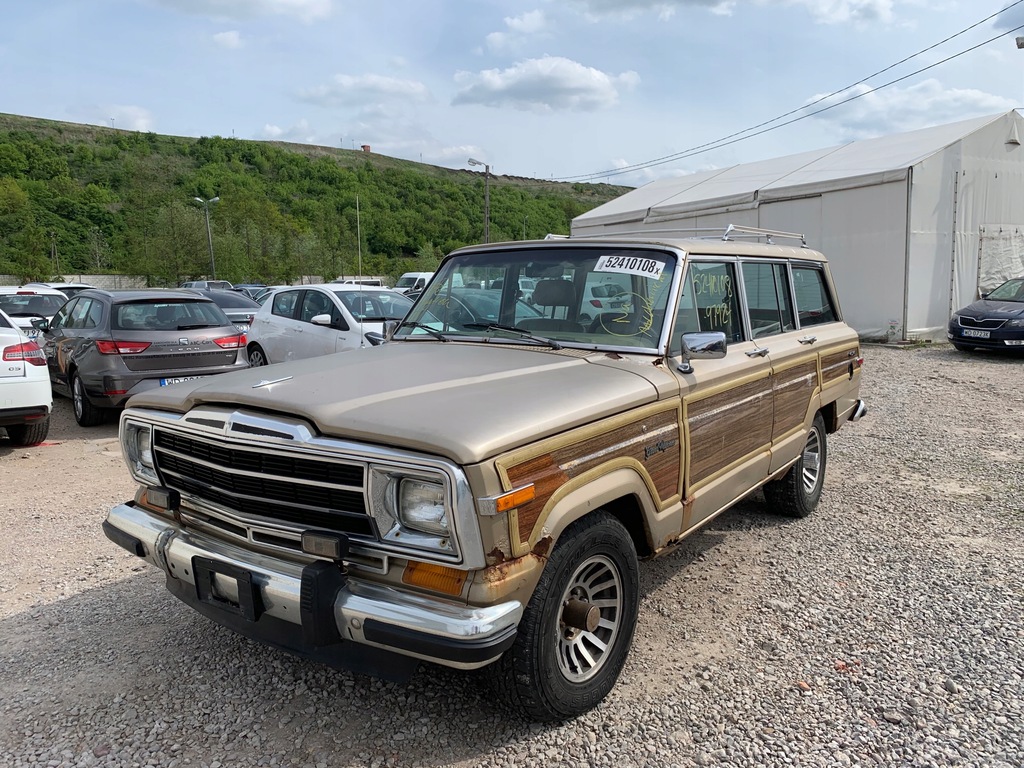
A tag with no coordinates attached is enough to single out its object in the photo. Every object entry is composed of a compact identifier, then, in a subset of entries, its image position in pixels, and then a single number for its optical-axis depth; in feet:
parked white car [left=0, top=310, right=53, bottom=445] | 22.22
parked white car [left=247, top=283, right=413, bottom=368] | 31.76
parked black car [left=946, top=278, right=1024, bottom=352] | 42.80
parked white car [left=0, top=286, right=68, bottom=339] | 47.70
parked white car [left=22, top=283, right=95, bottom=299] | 55.66
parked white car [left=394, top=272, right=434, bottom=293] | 84.94
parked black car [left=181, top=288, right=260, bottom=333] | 52.31
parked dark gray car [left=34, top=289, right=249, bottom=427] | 25.99
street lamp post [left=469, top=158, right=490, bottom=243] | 110.64
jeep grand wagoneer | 7.67
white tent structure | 50.60
